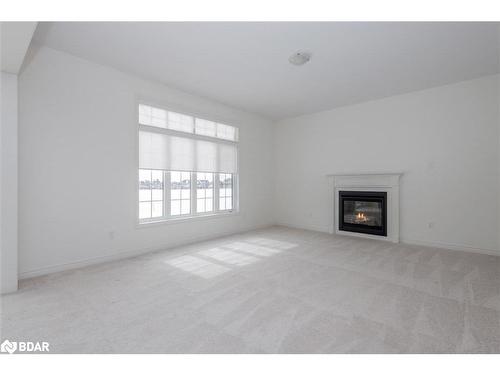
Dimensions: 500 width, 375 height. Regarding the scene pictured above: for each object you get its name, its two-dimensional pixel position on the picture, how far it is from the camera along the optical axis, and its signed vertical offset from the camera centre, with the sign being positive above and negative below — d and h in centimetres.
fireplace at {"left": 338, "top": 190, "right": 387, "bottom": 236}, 492 -56
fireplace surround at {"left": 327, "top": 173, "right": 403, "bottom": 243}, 477 -44
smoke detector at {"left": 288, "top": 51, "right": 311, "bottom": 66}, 319 +172
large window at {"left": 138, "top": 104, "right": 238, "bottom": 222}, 410 +38
